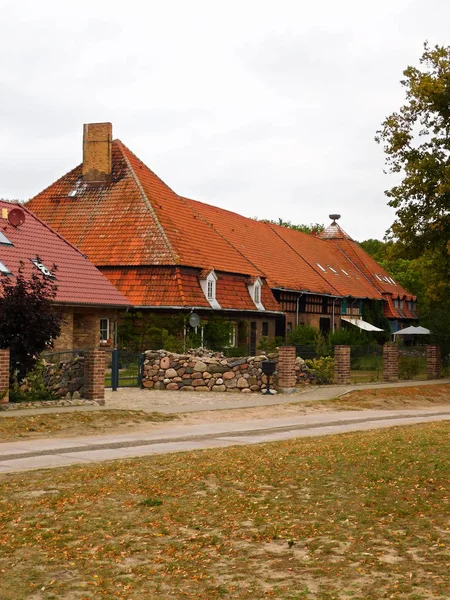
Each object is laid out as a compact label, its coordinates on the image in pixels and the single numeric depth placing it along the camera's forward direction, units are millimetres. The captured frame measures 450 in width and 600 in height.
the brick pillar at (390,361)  38406
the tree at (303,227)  112162
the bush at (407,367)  40606
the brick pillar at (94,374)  24516
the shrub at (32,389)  22906
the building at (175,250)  42719
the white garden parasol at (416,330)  49291
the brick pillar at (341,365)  34622
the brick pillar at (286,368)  31453
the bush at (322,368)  34656
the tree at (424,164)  38188
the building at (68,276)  35125
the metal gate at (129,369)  32656
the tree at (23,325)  22906
